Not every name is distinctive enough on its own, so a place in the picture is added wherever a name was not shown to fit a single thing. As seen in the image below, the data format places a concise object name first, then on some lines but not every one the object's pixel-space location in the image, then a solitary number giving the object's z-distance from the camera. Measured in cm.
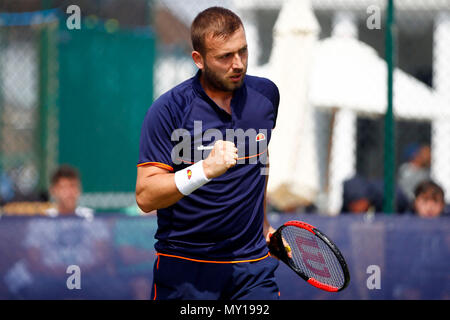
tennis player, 626
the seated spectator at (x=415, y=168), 1504
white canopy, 1343
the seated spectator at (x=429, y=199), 1164
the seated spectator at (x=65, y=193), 1184
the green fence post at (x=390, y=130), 1153
